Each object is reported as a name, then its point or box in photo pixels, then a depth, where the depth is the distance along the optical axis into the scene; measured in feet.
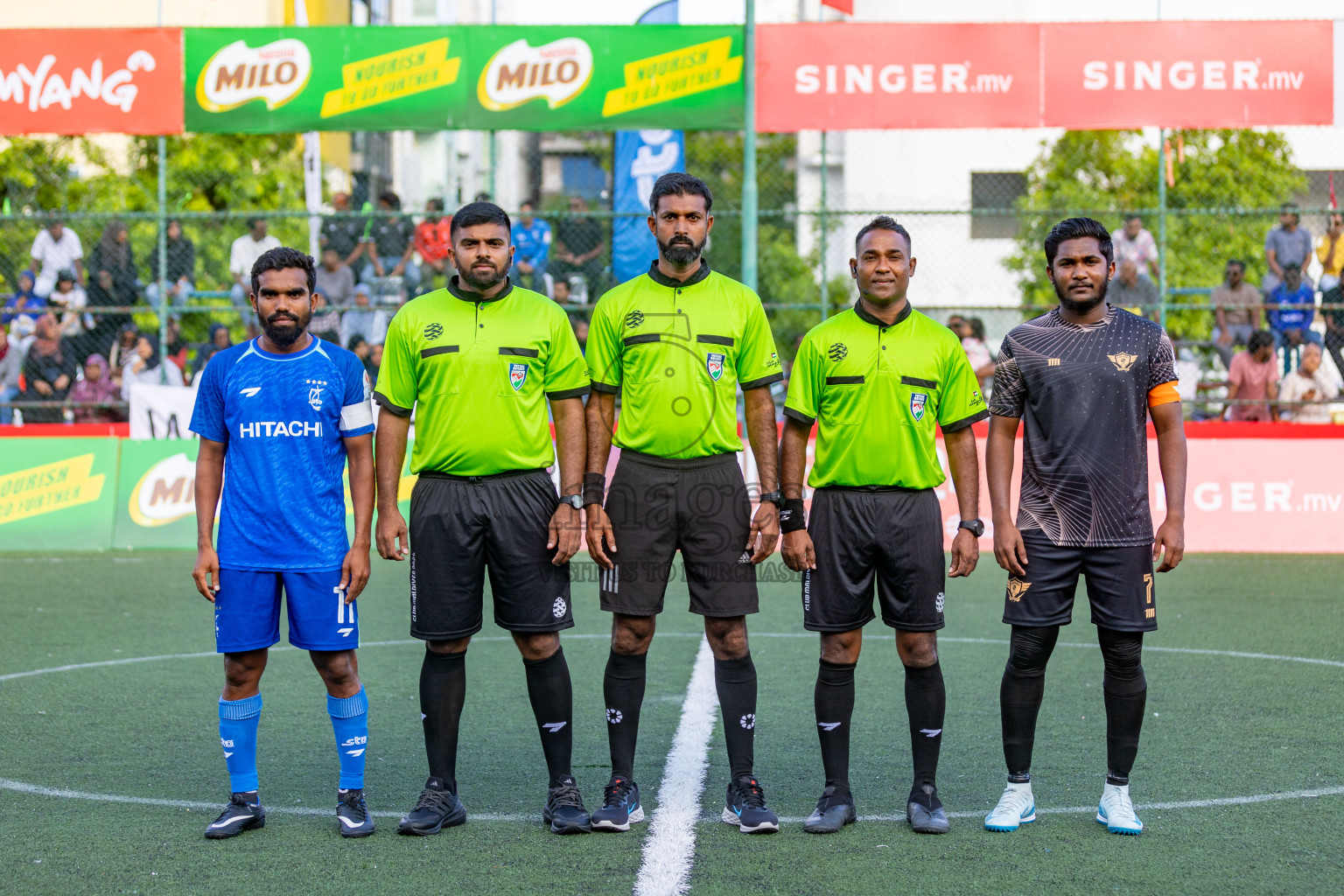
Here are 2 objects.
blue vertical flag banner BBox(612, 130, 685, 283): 62.59
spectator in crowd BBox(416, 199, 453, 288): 52.54
